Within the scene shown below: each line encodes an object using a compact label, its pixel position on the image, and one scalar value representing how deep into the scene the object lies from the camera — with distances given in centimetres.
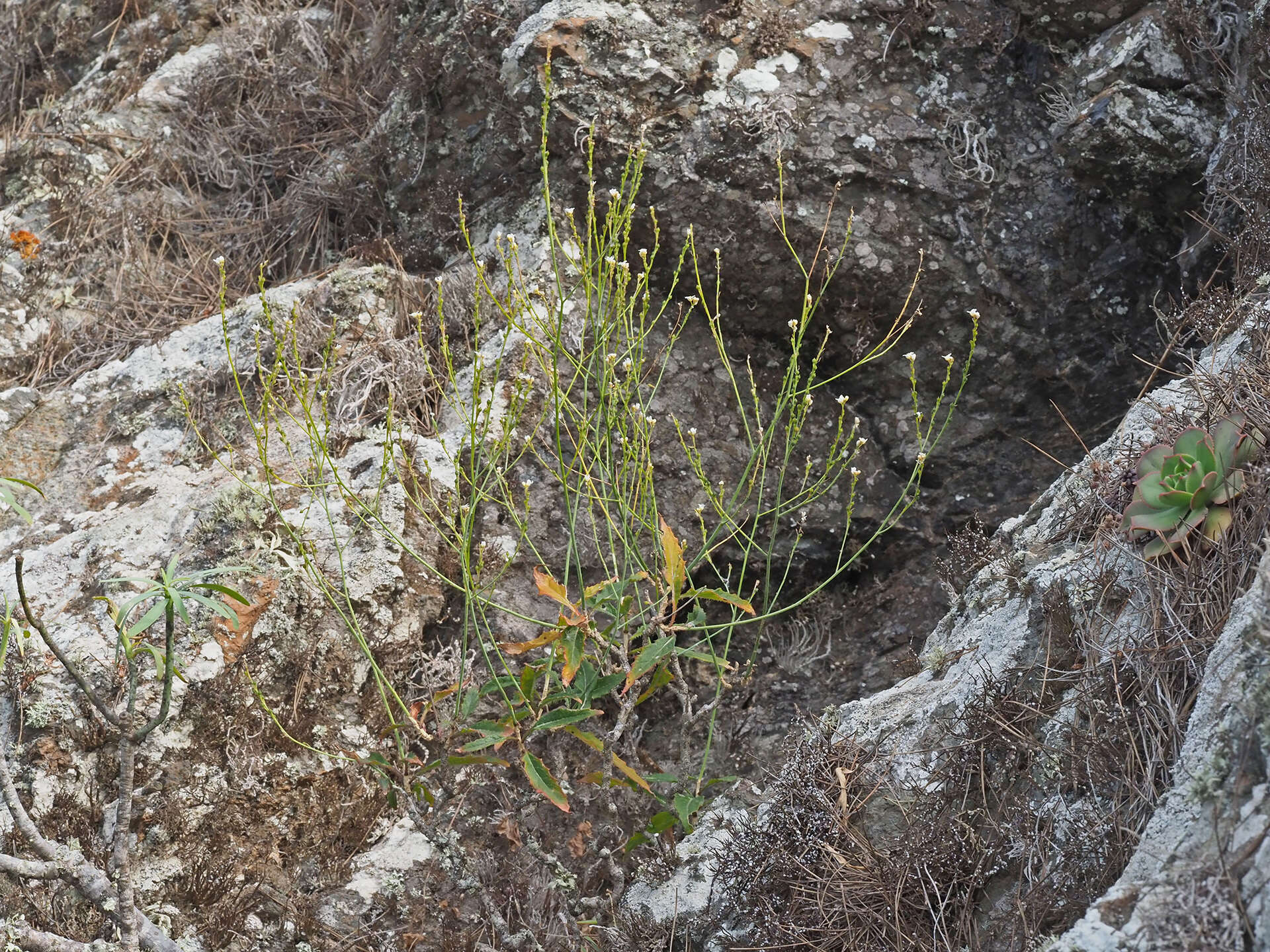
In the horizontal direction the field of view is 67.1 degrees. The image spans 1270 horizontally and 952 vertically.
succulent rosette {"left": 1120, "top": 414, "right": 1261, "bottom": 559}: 203
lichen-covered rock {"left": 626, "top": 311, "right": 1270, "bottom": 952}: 153
